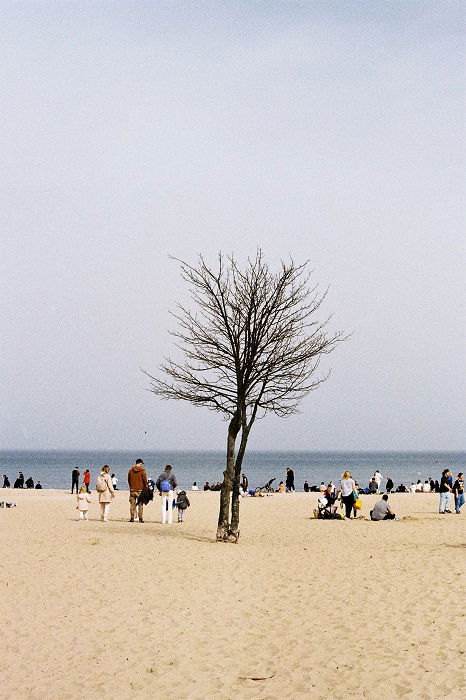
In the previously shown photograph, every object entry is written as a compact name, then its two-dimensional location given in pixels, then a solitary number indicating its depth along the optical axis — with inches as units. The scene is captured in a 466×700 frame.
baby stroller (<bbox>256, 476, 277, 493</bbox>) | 1878.9
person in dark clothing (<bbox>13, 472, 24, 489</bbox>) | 2197.7
